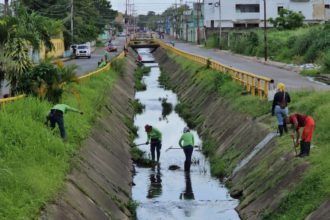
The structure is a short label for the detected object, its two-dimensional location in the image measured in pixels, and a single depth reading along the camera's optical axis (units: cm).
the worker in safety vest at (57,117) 1717
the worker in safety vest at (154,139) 2466
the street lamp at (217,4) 10400
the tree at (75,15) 8044
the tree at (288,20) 7838
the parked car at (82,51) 7708
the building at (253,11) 10200
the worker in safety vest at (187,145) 2306
